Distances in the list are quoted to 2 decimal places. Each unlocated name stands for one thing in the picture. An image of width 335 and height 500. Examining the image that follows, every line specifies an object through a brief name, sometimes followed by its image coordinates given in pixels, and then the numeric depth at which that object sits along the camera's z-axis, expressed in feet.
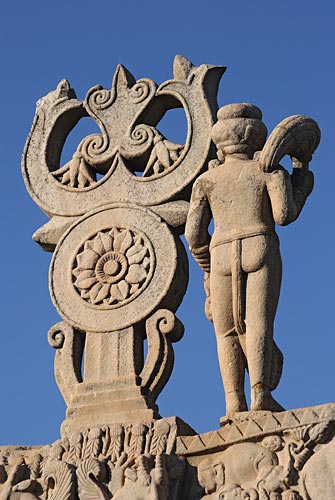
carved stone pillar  52.75
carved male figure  50.75
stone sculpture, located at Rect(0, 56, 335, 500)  49.57
